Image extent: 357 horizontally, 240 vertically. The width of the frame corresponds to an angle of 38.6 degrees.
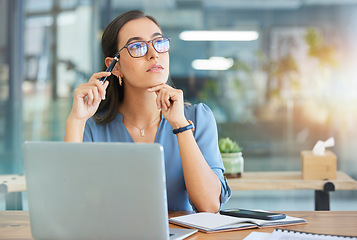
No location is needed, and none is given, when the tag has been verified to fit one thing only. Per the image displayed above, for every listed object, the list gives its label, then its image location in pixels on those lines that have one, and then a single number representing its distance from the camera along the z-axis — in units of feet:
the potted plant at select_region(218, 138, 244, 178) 9.96
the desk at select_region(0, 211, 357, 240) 4.73
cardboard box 10.06
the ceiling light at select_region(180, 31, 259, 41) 15.92
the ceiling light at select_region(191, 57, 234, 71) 16.01
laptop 3.72
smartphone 5.09
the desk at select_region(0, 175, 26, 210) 9.46
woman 6.25
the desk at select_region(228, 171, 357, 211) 9.66
